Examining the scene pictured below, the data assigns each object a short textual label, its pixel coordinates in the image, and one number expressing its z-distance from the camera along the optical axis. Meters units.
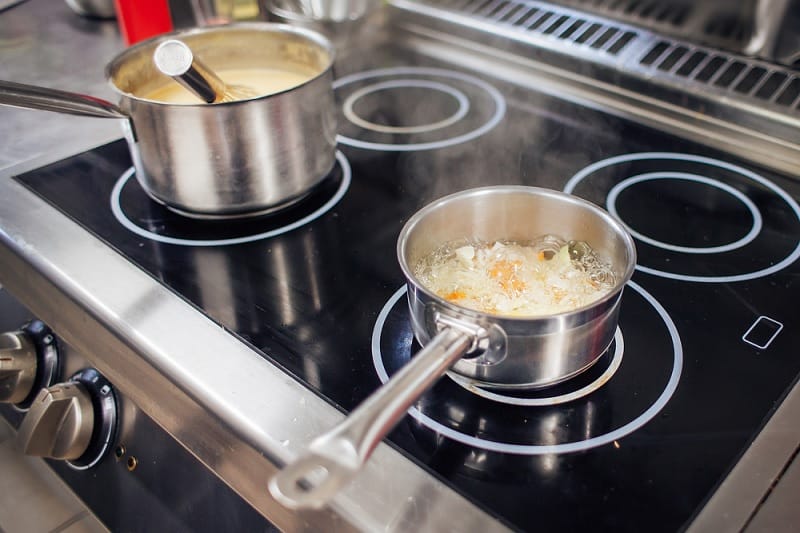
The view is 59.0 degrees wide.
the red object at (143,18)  1.05
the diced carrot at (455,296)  0.56
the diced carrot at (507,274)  0.57
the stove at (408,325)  0.47
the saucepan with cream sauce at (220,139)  0.66
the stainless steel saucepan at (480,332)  0.35
